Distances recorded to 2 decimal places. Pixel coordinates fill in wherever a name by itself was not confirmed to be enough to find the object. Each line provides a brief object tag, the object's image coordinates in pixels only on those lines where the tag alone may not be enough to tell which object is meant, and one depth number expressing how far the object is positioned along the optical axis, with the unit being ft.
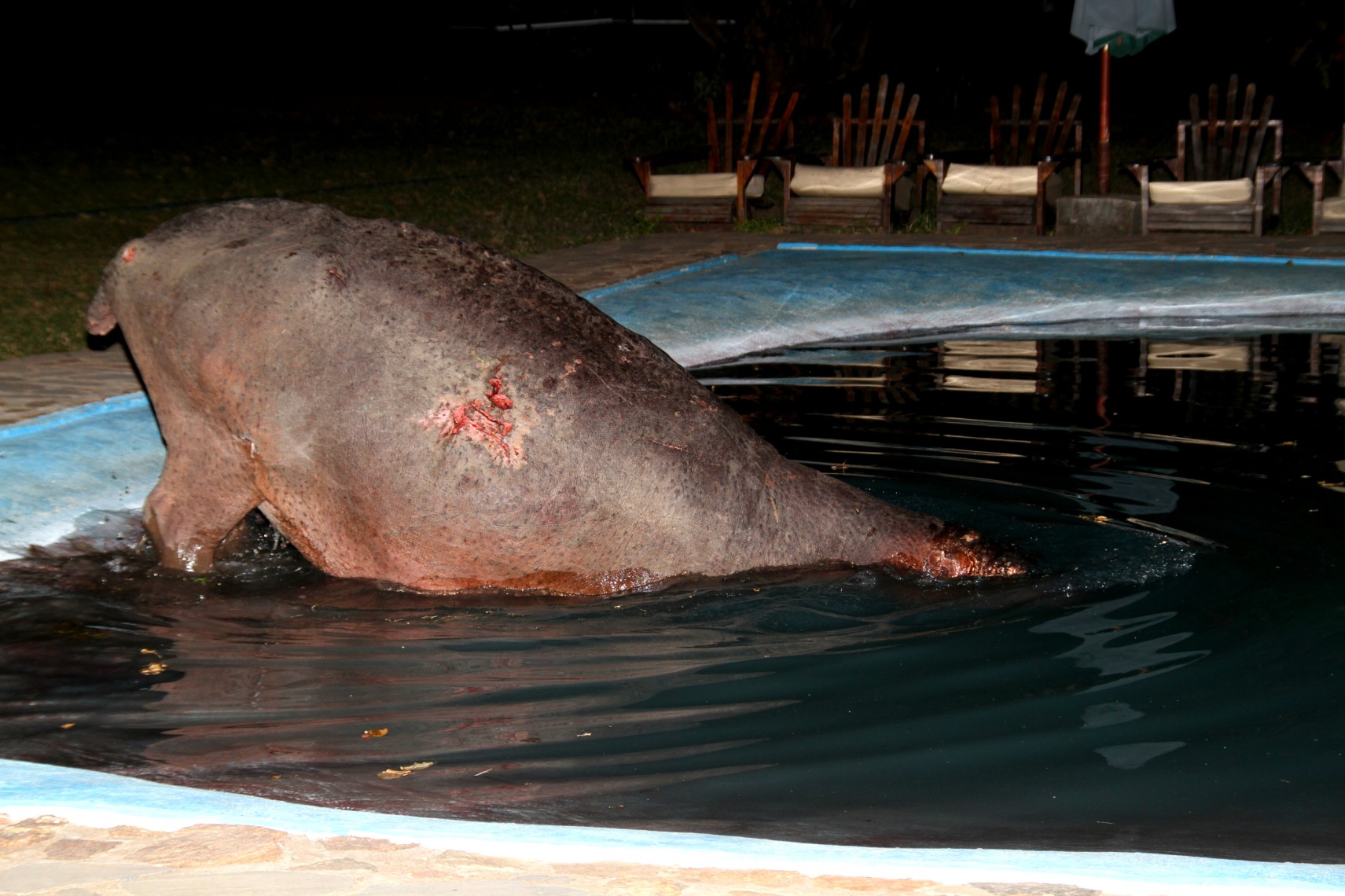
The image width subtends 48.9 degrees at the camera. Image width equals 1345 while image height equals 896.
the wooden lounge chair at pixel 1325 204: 42.32
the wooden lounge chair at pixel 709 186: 48.21
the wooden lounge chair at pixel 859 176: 46.85
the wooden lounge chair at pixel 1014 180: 46.26
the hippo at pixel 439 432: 15.83
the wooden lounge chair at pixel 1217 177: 43.55
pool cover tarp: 32.96
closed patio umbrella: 43.39
